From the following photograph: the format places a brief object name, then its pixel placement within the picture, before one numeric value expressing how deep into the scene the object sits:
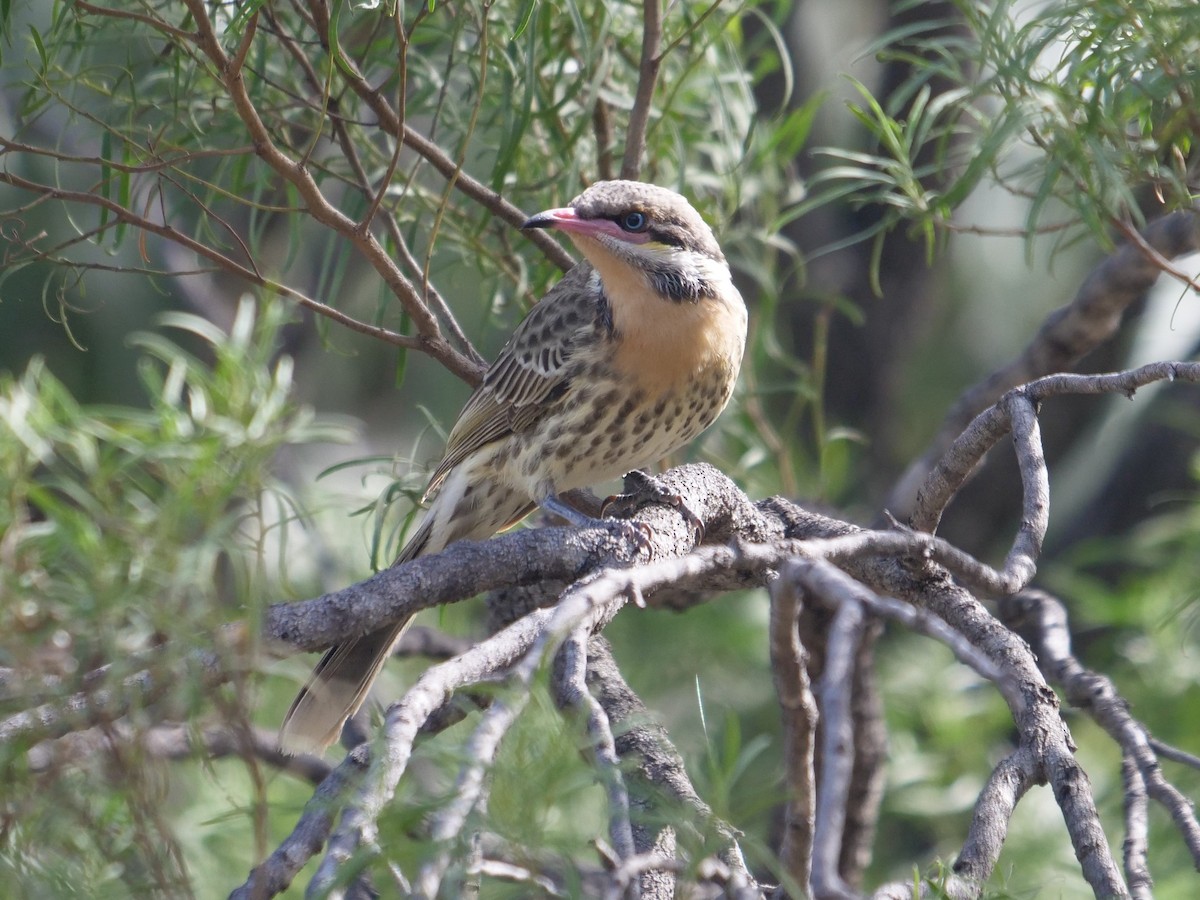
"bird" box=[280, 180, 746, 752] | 7.52
